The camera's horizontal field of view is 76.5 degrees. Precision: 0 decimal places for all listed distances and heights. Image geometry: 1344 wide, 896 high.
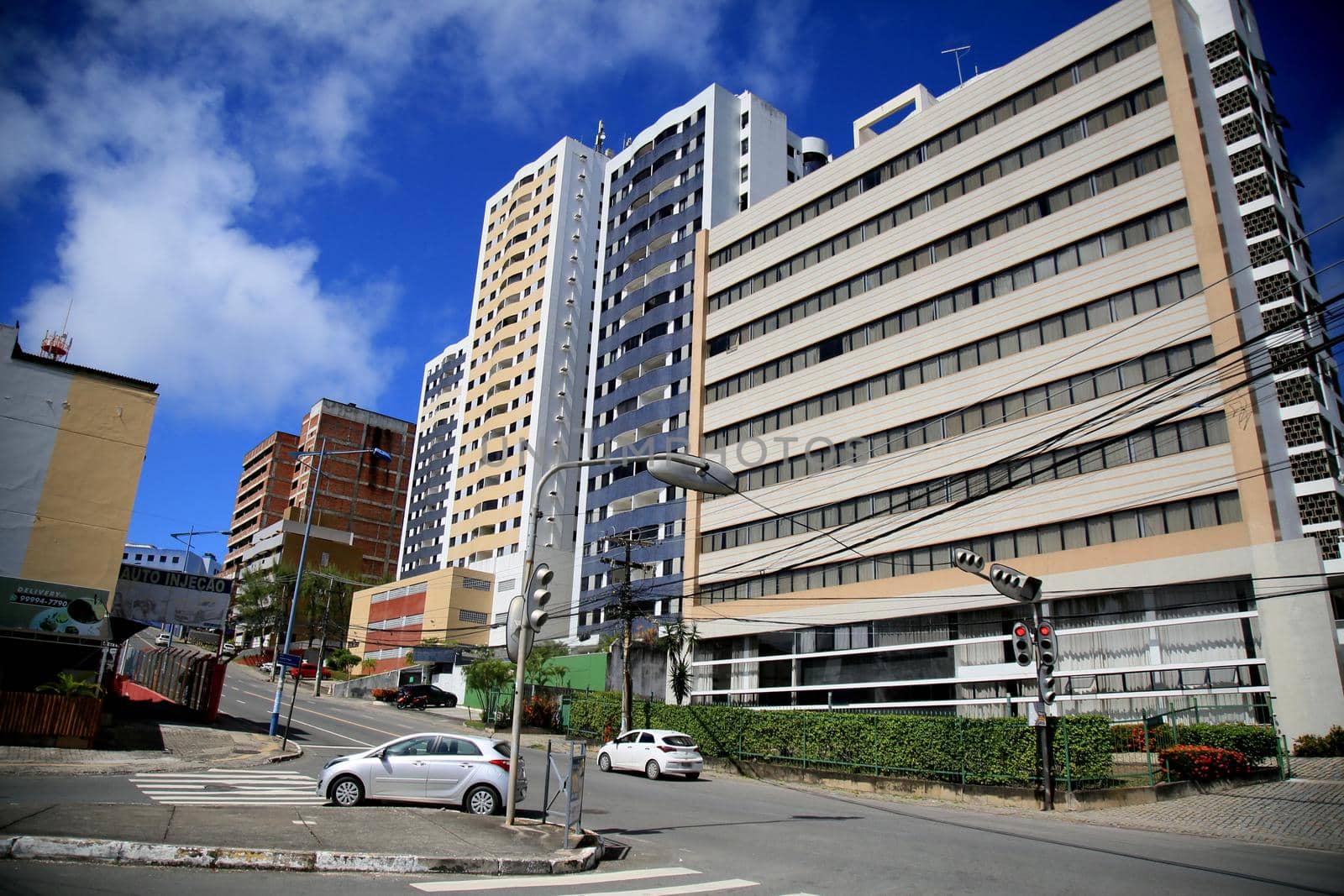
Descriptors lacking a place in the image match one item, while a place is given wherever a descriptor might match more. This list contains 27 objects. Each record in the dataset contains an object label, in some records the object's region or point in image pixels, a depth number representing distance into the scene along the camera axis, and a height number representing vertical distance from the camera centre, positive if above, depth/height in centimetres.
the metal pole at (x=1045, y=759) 1931 -96
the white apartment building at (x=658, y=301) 6228 +3042
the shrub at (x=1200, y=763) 2097 -100
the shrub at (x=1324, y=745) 2578 -55
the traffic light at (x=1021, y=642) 1945 +162
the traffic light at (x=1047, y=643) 1934 +158
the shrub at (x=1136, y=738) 2269 -49
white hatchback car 2614 -164
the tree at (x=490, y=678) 4638 +86
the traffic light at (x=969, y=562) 1880 +320
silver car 1477 -147
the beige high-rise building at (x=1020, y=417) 2953 +1232
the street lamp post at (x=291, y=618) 2949 +264
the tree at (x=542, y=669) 4622 +141
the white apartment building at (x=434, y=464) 10456 +2824
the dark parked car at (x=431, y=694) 5494 -18
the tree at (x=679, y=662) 3997 +186
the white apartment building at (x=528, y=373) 7769 +3099
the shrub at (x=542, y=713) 4441 -85
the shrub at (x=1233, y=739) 2336 -45
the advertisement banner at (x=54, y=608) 2356 +186
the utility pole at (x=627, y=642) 3638 +242
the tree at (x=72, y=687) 2295 -25
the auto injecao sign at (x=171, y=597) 2858 +278
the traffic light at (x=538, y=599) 1298 +142
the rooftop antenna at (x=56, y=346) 2953 +1102
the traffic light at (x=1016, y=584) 1975 +289
